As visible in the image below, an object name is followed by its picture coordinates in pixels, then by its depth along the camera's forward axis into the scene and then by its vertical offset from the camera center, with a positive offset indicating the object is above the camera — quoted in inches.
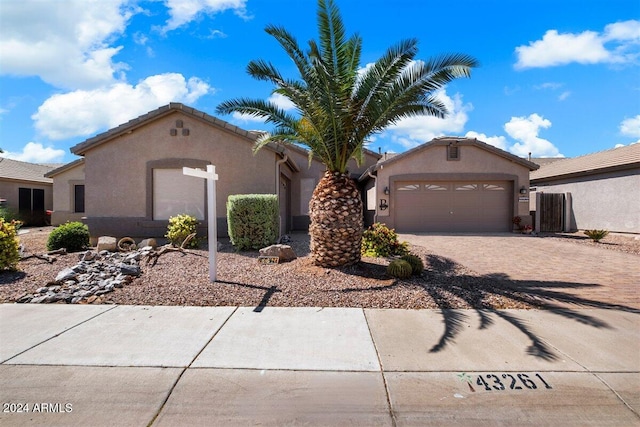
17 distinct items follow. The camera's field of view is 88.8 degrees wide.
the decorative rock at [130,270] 277.6 -49.9
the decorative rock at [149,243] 423.1 -41.0
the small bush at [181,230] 419.2 -23.8
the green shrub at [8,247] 285.4 -32.0
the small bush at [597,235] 515.8 -35.2
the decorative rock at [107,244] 410.6 -41.1
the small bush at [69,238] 402.9 -33.3
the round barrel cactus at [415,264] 280.1 -44.8
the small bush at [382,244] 365.7 -37.1
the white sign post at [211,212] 262.8 -0.2
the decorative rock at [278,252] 330.6 -41.1
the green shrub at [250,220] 392.2 -10.0
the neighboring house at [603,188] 578.6 +48.9
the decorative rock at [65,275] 261.0 -52.2
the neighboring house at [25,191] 787.4 +52.6
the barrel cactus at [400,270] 268.8 -47.5
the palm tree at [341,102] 271.9 +96.8
